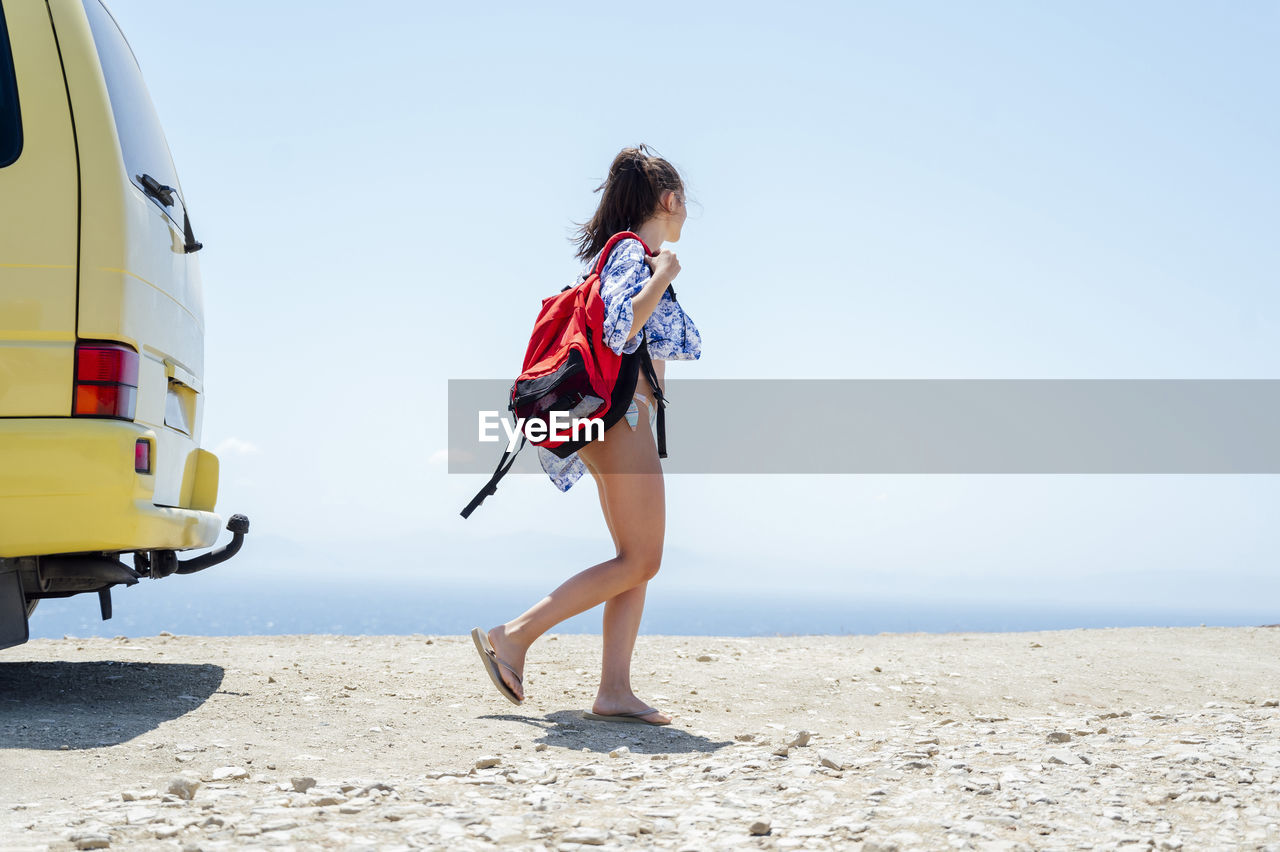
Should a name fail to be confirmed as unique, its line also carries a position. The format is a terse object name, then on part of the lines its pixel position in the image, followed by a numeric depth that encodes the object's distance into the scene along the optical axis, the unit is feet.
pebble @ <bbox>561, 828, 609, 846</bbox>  6.97
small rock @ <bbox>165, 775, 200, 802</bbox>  8.17
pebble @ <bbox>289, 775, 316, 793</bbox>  8.47
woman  11.60
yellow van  10.57
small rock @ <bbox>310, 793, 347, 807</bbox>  7.91
